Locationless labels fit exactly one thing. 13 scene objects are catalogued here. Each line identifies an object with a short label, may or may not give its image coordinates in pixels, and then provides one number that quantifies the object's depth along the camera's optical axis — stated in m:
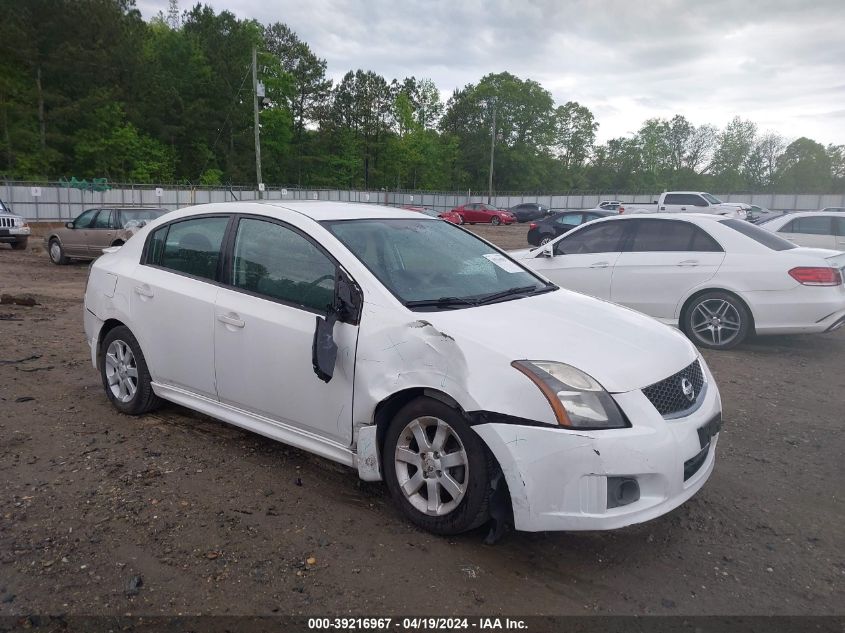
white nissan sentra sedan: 2.95
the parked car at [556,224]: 22.25
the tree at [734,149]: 97.31
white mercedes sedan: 7.27
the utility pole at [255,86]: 31.84
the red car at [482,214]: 46.50
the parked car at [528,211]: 51.47
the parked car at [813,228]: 12.28
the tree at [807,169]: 91.81
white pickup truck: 28.14
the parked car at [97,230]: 16.25
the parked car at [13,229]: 19.59
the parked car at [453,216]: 39.35
